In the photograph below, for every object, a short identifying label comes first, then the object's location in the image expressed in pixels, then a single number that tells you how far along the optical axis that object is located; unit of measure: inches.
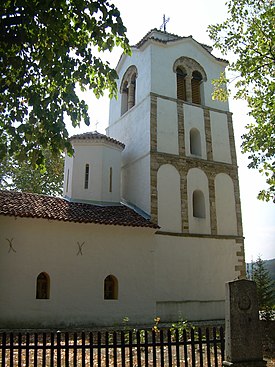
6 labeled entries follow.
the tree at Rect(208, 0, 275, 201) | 494.6
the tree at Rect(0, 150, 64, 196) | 1048.7
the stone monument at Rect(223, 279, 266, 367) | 257.0
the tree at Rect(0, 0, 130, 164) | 255.6
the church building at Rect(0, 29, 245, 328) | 547.8
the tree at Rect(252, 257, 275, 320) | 607.2
